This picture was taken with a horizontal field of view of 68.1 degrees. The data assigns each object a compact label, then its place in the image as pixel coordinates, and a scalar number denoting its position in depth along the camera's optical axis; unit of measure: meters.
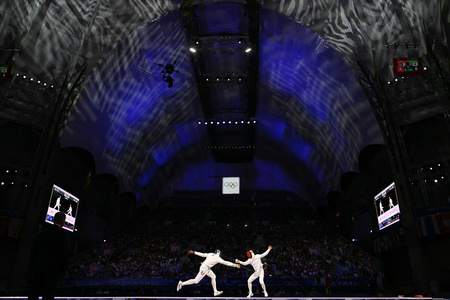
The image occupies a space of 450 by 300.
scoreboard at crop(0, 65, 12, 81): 17.59
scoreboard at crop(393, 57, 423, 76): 18.31
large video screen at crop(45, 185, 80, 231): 26.66
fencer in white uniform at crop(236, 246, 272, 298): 14.21
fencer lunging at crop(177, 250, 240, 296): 14.05
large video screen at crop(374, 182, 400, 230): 25.12
